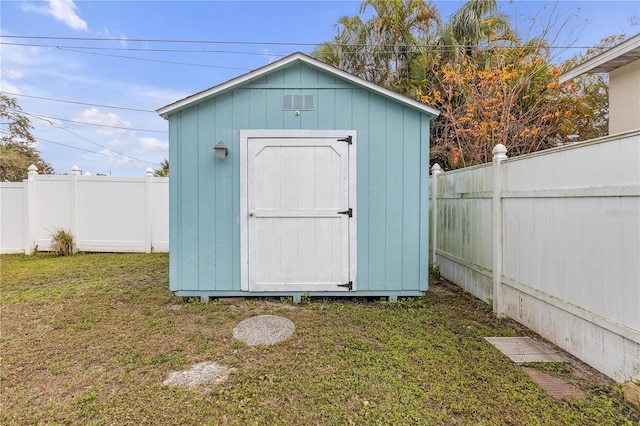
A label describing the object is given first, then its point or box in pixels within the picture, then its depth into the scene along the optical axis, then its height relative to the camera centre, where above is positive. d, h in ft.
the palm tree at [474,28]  26.86 +15.81
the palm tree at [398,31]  30.30 +17.76
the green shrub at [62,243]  22.93 -2.25
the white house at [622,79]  15.26 +6.81
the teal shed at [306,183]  12.70 +1.14
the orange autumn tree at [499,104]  23.66 +8.27
